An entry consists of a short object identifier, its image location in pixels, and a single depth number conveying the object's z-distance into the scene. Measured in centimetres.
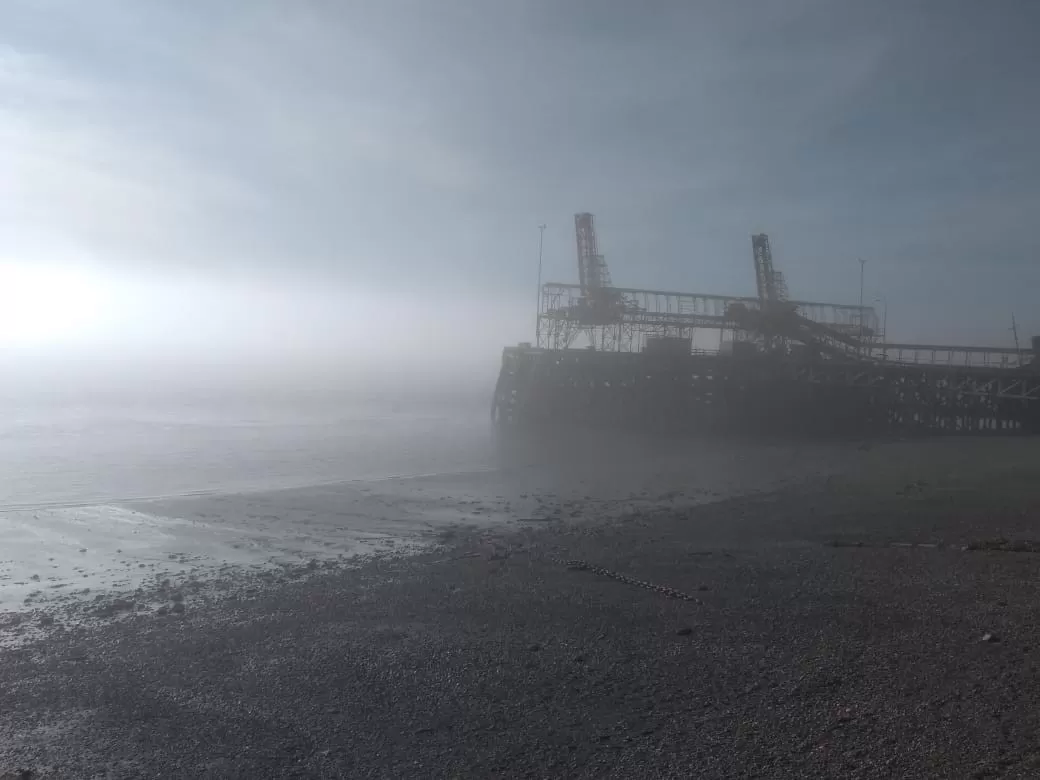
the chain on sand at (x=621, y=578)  1163
